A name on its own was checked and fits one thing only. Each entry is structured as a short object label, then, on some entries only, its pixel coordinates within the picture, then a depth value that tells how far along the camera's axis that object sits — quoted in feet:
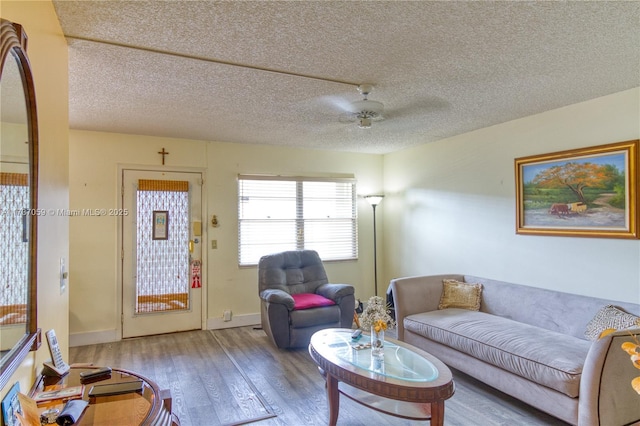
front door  14.25
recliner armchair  12.64
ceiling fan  9.35
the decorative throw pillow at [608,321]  8.32
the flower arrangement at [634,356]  3.49
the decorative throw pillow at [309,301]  12.98
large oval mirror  3.43
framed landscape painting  9.53
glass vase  8.35
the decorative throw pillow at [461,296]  12.32
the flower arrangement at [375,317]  8.47
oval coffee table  6.64
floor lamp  17.76
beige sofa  7.02
